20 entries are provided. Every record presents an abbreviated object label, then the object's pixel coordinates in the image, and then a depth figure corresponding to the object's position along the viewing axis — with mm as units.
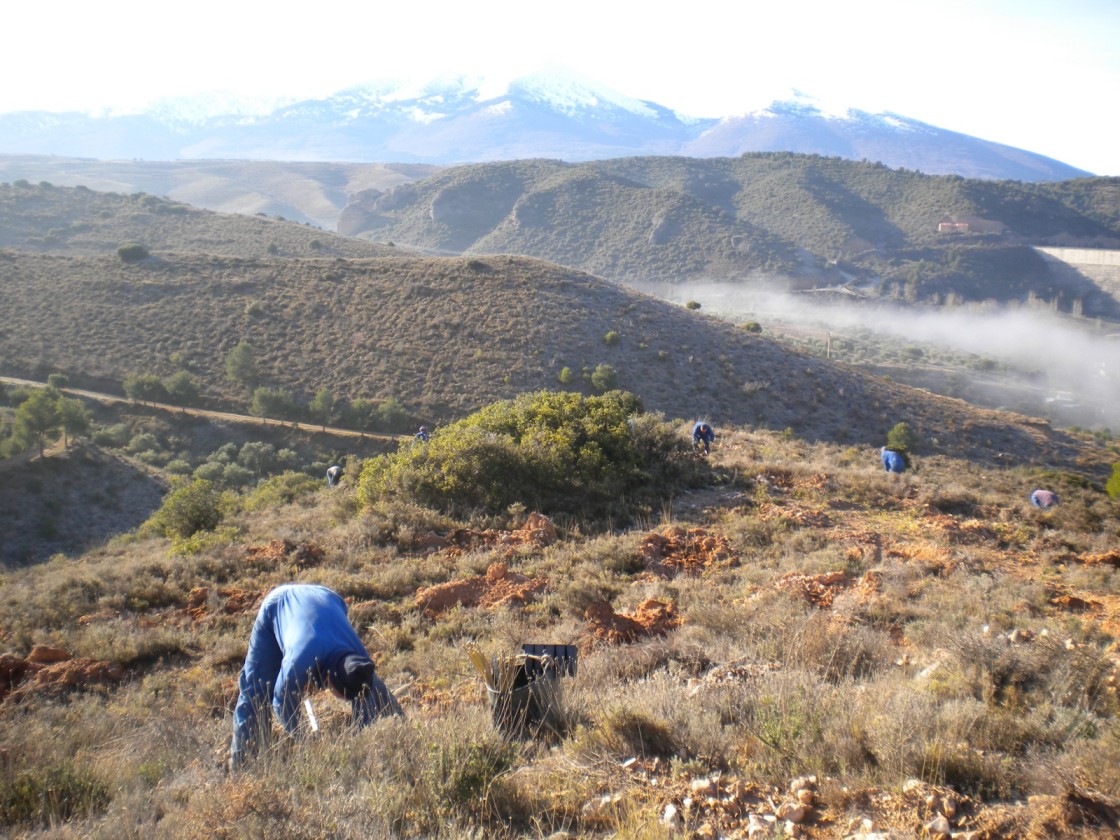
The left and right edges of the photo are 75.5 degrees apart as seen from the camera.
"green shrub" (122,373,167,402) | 27014
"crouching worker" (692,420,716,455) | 13001
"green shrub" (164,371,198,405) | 27125
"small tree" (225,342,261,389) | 28484
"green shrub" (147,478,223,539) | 10672
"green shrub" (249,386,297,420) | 26281
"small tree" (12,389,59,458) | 21156
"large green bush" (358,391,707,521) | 9570
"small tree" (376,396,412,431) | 25781
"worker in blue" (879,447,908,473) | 12516
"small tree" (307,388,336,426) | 26547
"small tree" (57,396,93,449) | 22138
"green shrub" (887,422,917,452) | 24270
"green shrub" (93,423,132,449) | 24391
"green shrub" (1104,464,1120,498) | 13680
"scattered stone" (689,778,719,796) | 2977
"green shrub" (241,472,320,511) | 12484
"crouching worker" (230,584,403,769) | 3434
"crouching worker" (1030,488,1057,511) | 10408
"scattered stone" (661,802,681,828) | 2774
